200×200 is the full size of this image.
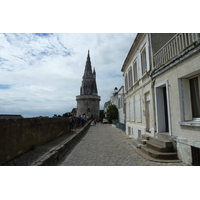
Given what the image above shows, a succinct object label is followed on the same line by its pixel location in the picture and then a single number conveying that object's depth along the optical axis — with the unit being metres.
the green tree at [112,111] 32.09
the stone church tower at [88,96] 54.16
